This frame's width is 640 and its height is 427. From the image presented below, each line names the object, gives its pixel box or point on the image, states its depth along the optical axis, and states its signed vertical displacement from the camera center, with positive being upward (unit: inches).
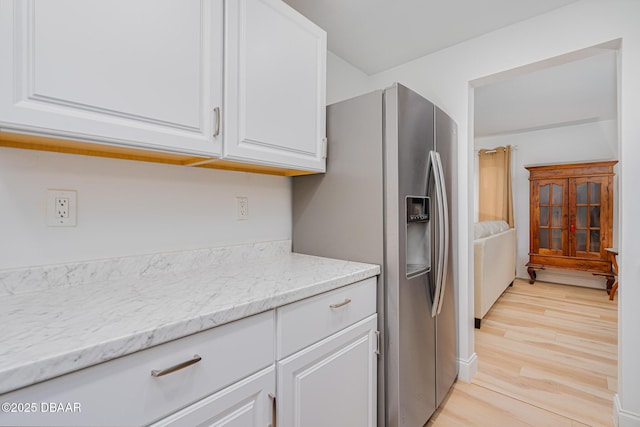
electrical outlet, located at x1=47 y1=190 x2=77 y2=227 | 40.6 +0.8
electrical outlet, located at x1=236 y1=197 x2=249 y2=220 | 62.6 +1.4
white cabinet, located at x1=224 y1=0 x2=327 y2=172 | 45.3 +22.2
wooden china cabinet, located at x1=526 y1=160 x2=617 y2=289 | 158.2 -2.3
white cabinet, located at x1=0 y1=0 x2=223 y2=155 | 29.1 +16.7
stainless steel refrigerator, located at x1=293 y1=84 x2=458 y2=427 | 54.1 -1.6
